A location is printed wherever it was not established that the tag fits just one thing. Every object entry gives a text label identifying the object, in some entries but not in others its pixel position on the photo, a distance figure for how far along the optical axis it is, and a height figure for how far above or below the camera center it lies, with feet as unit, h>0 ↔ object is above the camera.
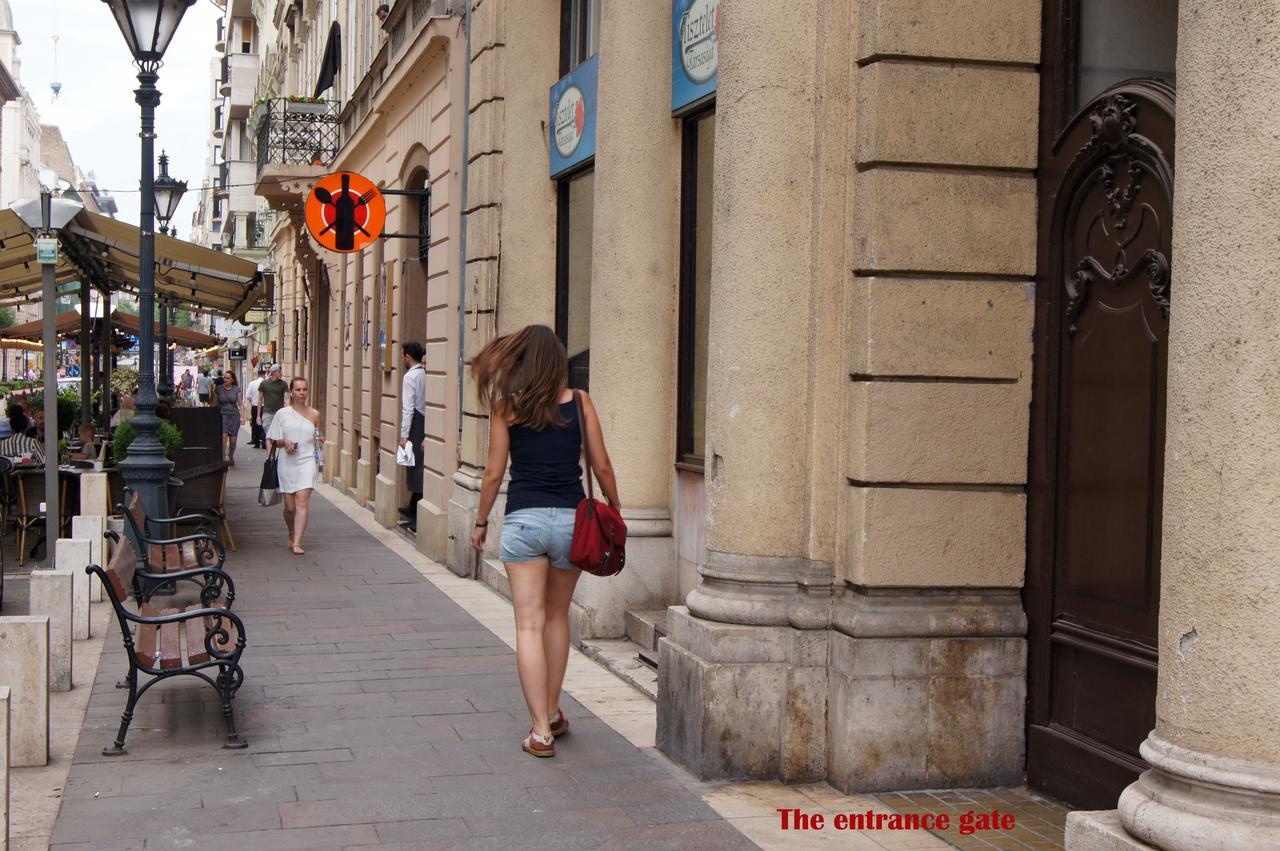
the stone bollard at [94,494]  39.22 -3.75
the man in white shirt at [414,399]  51.26 -1.45
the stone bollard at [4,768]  15.37 -4.31
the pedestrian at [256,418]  108.68 -4.70
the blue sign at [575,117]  35.94 +6.06
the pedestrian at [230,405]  93.56 -3.25
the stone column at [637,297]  30.22 +1.27
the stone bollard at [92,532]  33.76 -4.07
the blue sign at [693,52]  28.22 +6.03
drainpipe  44.19 +4.29
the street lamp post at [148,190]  35.53 +4.09
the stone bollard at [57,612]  25.96 -4.61
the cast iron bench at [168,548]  28.66 -4.22
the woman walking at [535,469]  21.62 -1.59
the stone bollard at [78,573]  30.71 -4.60
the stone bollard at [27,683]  20.79 -4.66
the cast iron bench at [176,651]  21.68 -4.48
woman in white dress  47.52 -3.05
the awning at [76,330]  97.09 +1.52
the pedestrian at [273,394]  77.66 -2.07
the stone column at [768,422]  20.61 -0.83
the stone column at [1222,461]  12.52 -0.77
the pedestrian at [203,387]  133.27 -3.17
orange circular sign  51.83 +4.94
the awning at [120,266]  49.21 +3.38
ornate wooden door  17.92 -0.94
